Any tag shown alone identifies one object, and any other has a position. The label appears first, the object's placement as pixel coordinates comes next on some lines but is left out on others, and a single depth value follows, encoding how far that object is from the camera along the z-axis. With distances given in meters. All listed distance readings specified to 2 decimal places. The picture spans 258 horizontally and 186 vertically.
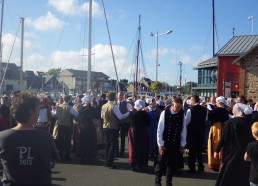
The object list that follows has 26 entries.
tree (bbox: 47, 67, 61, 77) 109.88
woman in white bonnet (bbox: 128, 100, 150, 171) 9.58
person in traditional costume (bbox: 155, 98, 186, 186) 7.42
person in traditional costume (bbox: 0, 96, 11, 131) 9.71
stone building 20.73
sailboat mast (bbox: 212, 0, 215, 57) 37.44
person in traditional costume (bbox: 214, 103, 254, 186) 6.11
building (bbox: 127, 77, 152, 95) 58.39
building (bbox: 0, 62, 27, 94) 70.00
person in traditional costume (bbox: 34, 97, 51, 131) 10.36
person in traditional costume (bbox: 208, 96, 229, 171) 9.36
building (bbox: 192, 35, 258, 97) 26.84
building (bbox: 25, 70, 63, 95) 81.69
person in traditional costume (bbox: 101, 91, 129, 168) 9.92
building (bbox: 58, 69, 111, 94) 89.88
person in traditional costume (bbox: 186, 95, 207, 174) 9.60
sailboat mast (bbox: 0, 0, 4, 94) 29.23
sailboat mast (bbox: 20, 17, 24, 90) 33.53
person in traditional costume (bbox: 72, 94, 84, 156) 11.42
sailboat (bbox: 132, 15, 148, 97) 31.09
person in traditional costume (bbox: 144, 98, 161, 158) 10.77
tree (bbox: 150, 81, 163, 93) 29.38
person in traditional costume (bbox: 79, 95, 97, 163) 10.50
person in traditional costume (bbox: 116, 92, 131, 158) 11.91
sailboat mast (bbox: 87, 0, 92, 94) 17.72
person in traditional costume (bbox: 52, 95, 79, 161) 10.70
